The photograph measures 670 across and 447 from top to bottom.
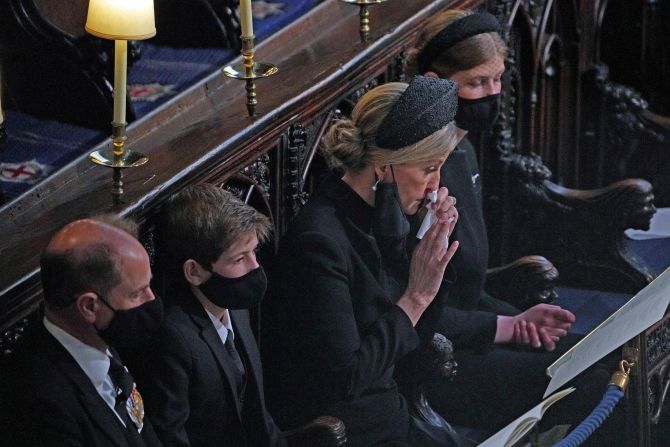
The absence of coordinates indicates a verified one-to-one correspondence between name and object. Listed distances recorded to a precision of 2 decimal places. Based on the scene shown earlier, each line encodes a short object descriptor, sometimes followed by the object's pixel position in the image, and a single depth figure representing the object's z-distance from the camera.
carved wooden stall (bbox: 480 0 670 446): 13.57
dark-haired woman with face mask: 11.22
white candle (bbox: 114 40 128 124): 9.01
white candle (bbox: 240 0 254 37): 10.02
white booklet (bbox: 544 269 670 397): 10.30
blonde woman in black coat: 10.03
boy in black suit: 8.98
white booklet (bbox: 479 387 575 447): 9.35
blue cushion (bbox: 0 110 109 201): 10.27
